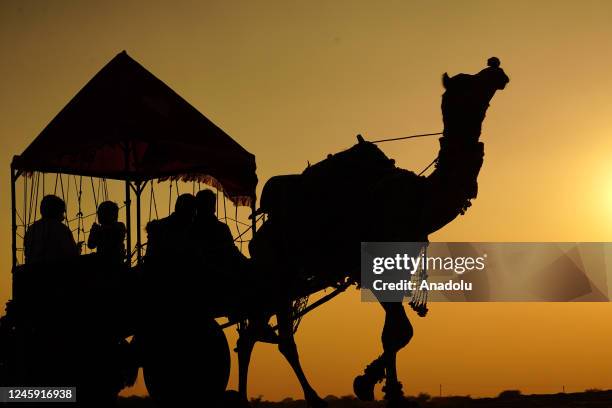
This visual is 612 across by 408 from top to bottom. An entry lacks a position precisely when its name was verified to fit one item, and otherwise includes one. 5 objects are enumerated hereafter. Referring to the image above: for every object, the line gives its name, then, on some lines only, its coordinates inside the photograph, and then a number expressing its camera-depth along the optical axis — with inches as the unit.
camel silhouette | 406.3
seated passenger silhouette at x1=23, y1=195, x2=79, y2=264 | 433.1
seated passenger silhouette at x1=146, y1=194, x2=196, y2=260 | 408.5
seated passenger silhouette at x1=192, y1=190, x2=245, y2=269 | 420.8
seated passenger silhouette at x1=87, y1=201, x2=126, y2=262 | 421.7
